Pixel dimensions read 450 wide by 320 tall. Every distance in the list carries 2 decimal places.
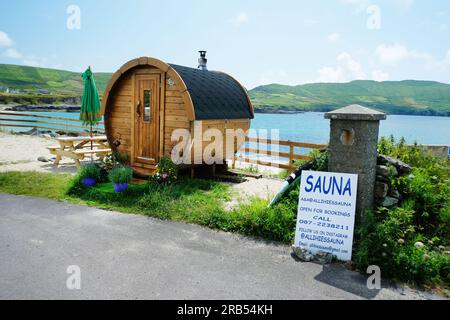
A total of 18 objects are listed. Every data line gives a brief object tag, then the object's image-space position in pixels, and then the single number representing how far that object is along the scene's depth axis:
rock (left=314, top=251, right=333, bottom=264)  5.60
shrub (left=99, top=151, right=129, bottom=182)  11.18
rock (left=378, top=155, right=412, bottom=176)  6.49
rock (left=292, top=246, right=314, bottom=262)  5.65
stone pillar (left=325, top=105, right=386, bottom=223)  5.83
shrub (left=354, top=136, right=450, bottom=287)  5.04
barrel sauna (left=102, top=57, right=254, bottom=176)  9.95
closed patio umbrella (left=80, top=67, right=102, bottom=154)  13.48
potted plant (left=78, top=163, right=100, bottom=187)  9.83
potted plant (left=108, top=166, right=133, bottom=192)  9.12
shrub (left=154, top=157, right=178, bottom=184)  9.71
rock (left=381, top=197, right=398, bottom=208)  6.10
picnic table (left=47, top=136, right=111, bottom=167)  12.82
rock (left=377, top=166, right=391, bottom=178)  6.16
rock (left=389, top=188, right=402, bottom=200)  6.19
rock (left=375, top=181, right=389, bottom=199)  6.06
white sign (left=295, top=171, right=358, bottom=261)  5.73
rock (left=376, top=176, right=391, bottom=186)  6.17
